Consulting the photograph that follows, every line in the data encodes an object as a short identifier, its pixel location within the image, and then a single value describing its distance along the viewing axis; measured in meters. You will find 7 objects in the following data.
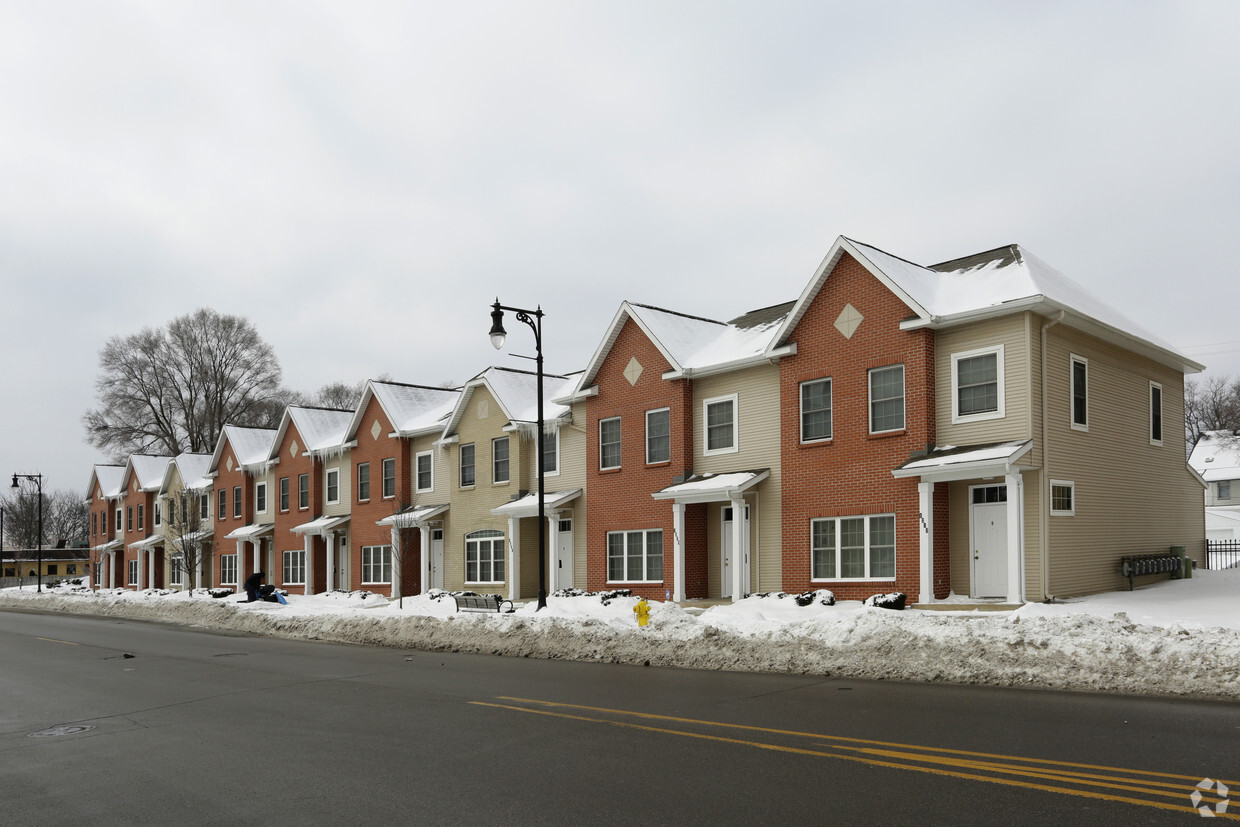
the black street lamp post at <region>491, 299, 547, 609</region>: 22.53
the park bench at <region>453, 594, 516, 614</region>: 25.61
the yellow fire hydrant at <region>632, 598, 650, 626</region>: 19.23
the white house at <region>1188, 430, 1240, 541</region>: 58.78
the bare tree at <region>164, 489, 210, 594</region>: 50.77
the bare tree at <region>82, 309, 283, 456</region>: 74.44
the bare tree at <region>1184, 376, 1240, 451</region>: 74.69
